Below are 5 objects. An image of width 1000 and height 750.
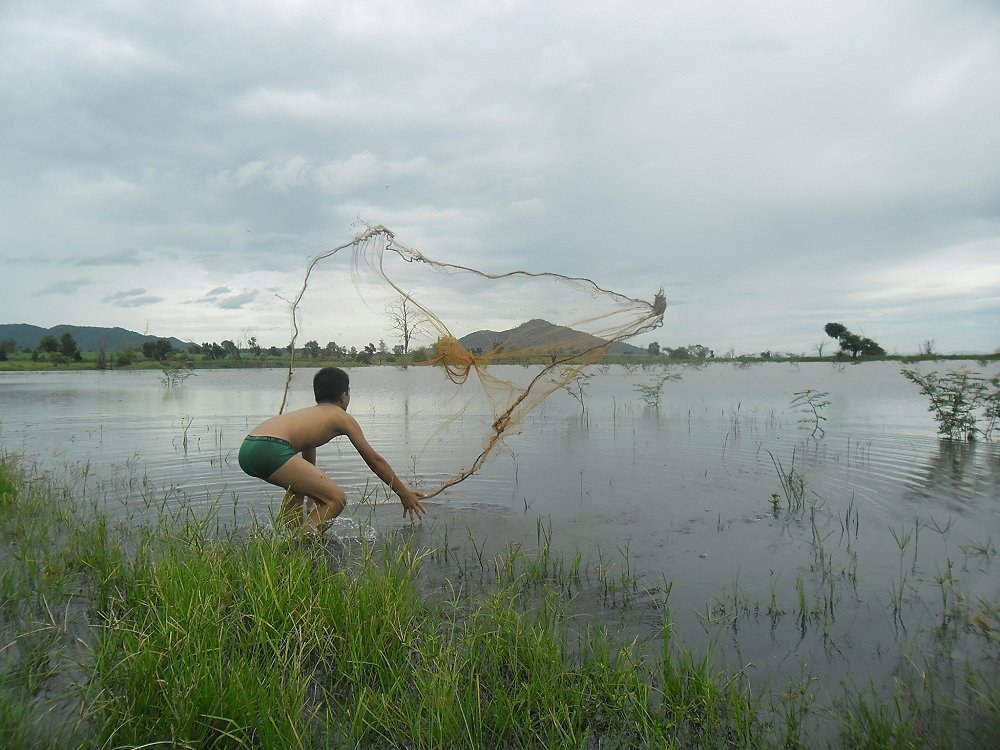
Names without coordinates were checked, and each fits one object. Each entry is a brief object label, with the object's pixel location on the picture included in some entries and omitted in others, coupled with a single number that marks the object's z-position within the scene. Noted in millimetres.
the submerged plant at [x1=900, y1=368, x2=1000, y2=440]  12656
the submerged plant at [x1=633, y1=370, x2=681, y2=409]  19962
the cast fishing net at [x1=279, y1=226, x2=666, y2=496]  6352
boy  5734
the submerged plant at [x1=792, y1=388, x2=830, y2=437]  14354
